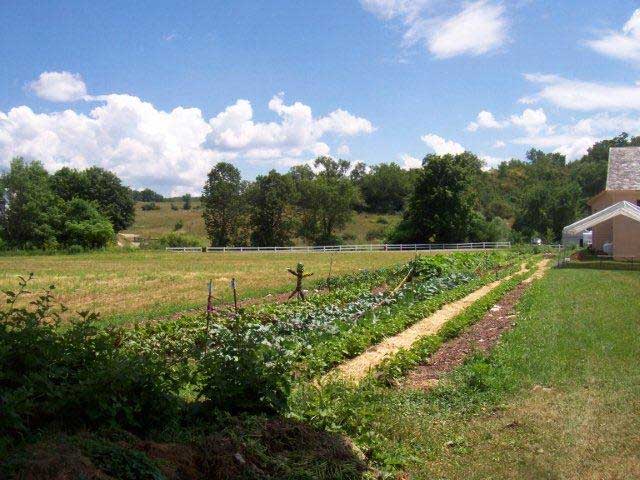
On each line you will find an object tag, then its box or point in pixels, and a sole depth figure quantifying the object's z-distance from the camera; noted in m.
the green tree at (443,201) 60.84
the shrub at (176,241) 69.31
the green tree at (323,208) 74.00
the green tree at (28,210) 63.88
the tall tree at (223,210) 72.44
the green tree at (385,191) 98.62
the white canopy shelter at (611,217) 30.42
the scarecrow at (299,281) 18.48
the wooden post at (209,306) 11.55
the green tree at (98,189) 75.88
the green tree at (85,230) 63.34
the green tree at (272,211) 71.75
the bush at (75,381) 4.77
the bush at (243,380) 5.81
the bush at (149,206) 123.19
